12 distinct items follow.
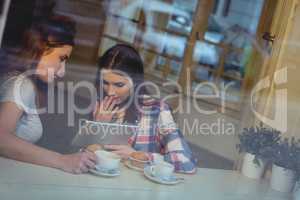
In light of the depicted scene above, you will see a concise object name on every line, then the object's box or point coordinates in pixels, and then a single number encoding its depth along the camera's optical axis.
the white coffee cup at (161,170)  2.47
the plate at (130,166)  2.49
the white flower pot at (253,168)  2.79
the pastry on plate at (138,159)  2.52
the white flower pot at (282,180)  2.76
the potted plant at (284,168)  2.76
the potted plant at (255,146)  2.80
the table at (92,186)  2.27
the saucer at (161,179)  2.45
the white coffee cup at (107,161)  2.39
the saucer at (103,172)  2.38
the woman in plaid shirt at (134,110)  2.78
